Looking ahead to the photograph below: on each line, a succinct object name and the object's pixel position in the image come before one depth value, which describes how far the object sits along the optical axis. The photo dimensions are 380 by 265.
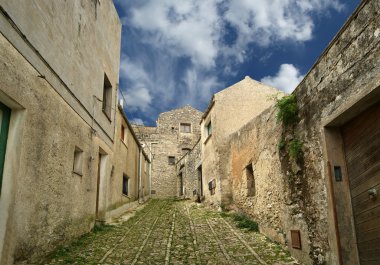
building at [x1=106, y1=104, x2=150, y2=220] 11.16
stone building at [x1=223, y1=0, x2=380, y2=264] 3.91
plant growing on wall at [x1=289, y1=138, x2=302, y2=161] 5.81
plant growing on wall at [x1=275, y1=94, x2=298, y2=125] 6.13
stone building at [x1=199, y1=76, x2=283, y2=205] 13.65
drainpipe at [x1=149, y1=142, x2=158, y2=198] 26.42
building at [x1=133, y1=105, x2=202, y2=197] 27.69
